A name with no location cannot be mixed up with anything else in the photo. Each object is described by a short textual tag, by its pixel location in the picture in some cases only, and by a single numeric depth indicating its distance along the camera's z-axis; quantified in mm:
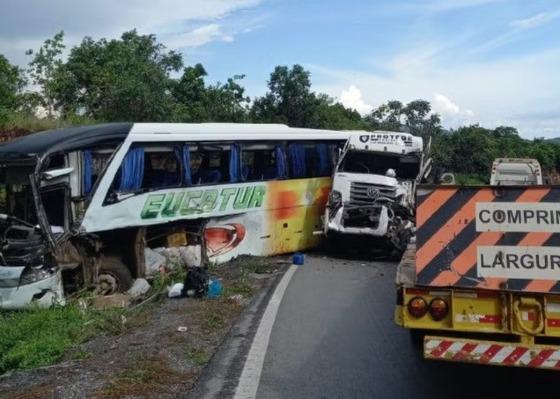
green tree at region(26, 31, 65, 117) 33156
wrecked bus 9828
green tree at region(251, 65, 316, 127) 34719
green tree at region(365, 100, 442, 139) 43406
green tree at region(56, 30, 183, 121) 27266
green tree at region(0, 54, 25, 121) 29547
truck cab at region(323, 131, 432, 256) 13933
